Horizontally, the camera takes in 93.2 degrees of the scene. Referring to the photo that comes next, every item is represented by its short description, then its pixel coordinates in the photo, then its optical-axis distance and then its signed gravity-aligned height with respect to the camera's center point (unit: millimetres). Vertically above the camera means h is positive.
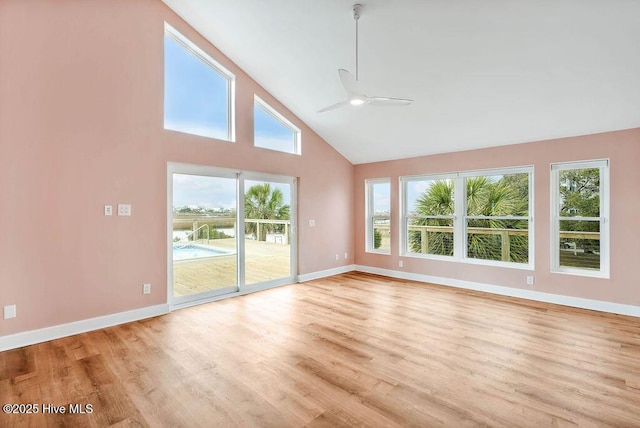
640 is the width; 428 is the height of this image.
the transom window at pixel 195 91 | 4281 +1891
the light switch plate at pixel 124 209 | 3699 +83
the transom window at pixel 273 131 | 5301 +1569
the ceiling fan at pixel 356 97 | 2951 +1238
